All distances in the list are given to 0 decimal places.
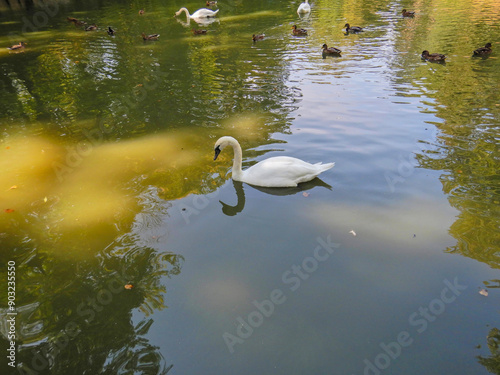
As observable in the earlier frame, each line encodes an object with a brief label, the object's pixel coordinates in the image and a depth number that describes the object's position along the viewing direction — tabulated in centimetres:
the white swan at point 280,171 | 609
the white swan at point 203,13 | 2140
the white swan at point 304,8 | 2170
